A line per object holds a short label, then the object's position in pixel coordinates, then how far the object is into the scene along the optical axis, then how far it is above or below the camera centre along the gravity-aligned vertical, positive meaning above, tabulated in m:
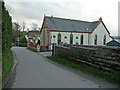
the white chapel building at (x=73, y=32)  26.33 +2.90
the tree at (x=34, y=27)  85.43 +12.17
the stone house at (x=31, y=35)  58.06 +4.37
